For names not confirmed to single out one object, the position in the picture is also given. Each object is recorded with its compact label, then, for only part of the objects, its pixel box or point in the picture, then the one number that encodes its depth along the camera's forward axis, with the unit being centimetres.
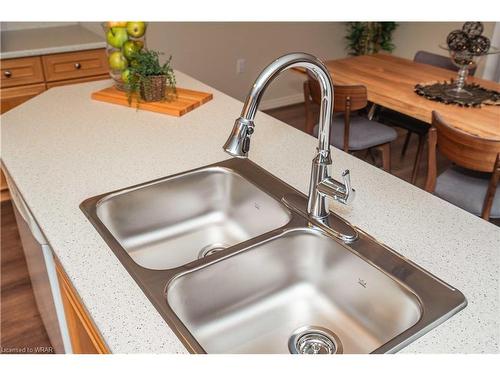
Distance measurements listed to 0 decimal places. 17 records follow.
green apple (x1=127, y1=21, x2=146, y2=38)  187
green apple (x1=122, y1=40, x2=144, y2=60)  186
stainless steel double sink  97
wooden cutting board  182
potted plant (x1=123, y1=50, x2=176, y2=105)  182
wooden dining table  214
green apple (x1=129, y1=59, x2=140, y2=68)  184
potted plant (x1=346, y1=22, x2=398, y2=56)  462
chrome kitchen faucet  92
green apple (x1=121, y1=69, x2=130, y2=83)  185
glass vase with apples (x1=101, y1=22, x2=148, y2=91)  187
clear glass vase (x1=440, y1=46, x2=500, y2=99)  244
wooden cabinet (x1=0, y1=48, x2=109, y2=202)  272
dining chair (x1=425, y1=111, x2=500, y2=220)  183
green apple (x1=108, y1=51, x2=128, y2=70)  190
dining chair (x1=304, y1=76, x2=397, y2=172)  238
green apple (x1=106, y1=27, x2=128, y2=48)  187
